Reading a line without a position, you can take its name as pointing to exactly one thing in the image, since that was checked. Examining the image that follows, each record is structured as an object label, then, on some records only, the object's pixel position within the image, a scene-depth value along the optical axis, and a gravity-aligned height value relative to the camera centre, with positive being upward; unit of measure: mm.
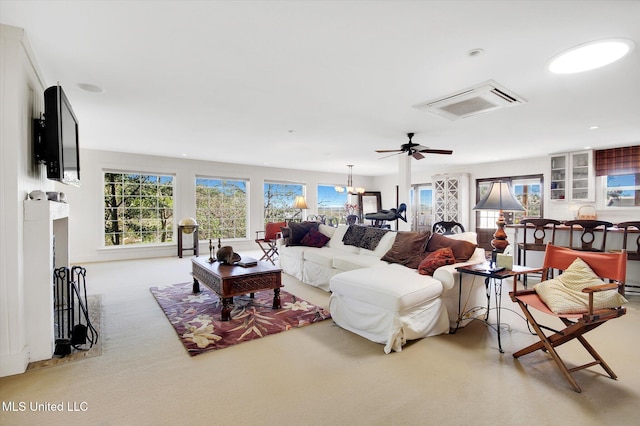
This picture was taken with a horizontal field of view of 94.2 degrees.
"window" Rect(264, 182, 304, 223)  8672 +237
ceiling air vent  3006 +1202
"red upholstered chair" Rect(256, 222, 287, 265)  6254 -592
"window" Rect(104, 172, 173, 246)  6555 -1
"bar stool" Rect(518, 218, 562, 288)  4617 -404
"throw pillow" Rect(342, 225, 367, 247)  4574 -411
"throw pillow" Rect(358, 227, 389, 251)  4293 -420
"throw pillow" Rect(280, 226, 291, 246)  5234 -440
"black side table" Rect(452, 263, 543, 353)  2486 -543
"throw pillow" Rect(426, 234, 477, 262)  3170 -410
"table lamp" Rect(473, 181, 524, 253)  2789 +49
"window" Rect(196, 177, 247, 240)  7613 +27
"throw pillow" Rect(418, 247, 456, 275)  3012 -530
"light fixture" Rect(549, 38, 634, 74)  2158 +1201
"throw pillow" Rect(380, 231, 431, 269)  3479 -497
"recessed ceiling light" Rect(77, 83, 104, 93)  3014 +1256
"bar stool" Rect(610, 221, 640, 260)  3969 -485
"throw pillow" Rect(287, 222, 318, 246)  5180 -405
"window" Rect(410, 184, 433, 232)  9516 +102
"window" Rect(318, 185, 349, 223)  10000 +244
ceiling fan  4875 +997
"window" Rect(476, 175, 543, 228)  7078 +304
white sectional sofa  2477 -840
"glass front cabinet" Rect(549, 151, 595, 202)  6031 +683
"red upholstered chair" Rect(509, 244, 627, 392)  1906 -695
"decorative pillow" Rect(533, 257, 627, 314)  2004 -607
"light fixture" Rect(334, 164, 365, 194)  7759 +550
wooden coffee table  3059 -770
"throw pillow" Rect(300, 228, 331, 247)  5000 -513
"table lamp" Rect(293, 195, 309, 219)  6828 +139
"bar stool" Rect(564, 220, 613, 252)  4074 -347
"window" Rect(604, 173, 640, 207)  5677 +373
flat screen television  2180 +575
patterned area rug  2674 -1151
